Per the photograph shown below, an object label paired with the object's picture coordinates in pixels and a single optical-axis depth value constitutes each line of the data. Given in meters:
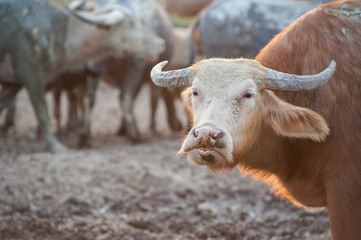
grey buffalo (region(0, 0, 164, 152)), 13.39
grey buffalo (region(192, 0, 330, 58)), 14.23
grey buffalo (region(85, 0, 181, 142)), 16.83
